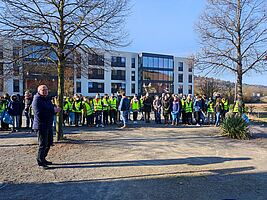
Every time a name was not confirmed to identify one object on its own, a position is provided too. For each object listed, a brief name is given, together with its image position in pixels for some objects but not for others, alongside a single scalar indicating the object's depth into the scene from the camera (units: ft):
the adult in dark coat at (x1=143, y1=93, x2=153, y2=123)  53.06
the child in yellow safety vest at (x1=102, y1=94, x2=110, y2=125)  47.34
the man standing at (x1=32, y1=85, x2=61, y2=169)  20.97
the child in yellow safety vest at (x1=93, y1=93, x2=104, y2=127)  46.26
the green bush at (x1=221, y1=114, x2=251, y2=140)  36.40
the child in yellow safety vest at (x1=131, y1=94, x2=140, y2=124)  52.85
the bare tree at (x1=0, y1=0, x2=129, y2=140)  27.89
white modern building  183.52
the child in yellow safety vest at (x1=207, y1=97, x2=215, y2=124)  52.79
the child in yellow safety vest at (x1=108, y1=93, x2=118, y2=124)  48.83
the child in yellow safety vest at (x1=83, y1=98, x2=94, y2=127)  45.88
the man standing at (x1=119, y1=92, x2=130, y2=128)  44.86
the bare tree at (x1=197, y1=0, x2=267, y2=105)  43.91
